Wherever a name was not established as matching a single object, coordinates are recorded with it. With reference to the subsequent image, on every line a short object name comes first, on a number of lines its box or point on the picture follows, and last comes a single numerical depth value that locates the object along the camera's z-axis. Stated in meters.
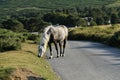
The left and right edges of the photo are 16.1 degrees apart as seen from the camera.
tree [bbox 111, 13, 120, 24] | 114.11
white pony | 27.44
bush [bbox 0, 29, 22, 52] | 30.83
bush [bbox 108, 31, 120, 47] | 39.15
